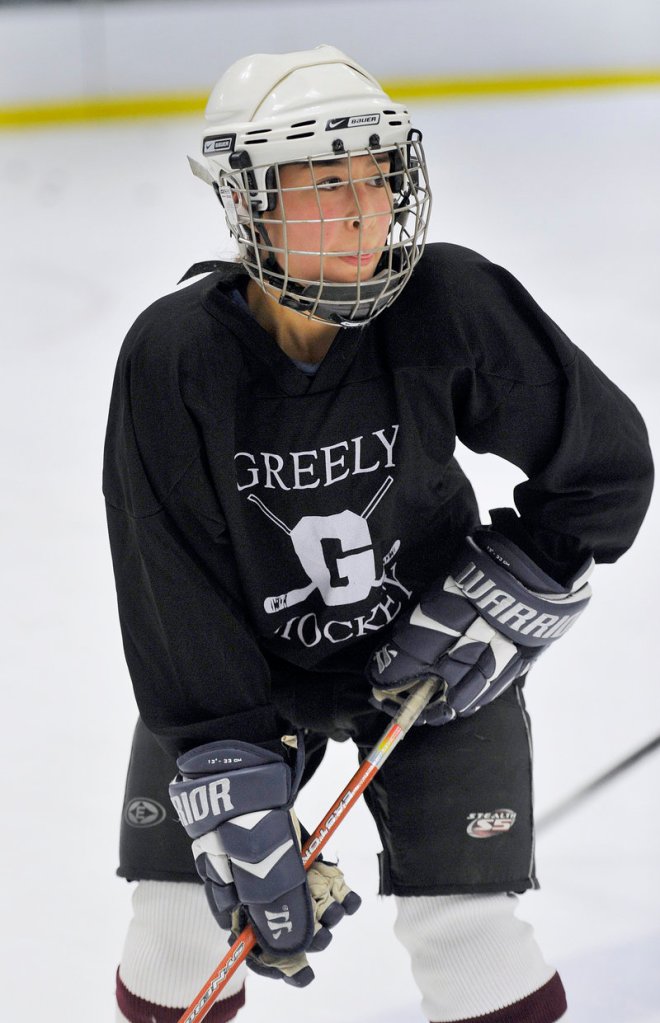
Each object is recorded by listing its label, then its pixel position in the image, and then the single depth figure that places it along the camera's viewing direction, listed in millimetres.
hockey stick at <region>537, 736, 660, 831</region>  8413
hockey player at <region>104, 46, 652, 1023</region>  7607
